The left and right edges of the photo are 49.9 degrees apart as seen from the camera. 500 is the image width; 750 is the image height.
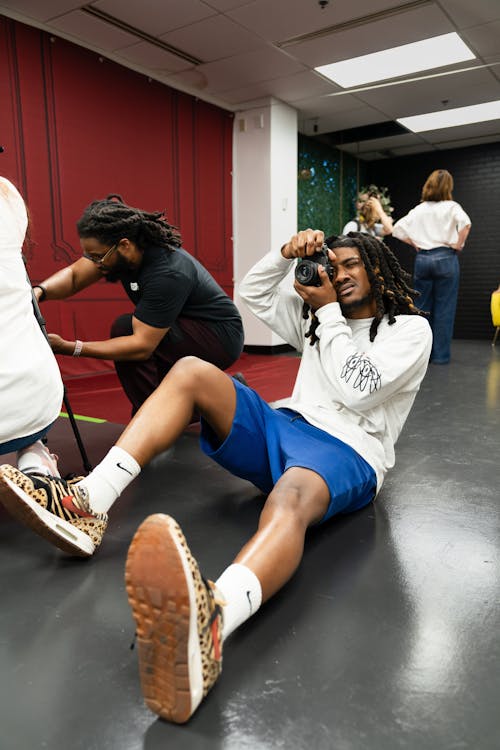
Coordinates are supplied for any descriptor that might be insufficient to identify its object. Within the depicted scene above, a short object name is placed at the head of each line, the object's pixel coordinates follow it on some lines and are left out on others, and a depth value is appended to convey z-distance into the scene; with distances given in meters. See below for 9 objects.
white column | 5.52
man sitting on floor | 0.73
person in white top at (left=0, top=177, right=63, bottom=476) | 1.28
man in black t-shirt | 2.02
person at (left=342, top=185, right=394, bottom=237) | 4.65
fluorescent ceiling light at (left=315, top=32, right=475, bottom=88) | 4.39
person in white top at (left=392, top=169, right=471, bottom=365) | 4.49
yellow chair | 6.25
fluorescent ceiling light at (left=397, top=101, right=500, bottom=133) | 5.99
